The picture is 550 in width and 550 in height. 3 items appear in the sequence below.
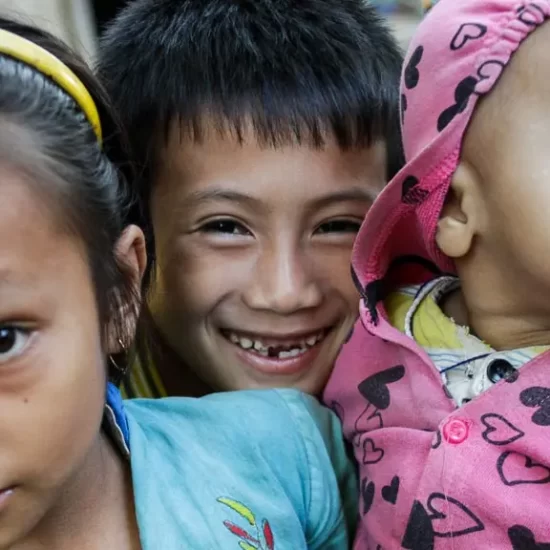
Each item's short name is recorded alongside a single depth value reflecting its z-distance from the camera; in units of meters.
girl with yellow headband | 0.61
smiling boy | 0.74
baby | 0.65
